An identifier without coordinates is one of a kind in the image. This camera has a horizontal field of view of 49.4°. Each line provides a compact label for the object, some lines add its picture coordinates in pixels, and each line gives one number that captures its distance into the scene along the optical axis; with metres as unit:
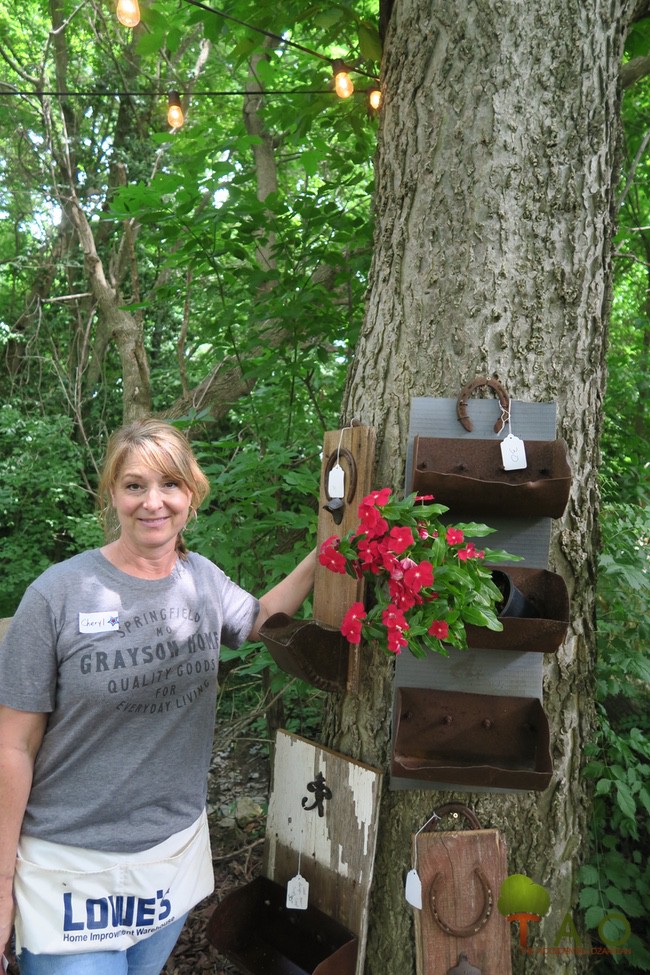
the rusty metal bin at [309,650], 1.55
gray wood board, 1.65
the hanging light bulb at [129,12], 2.60
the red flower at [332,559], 1.44
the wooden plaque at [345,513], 1.63
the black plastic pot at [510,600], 1.51
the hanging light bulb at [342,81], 2.35
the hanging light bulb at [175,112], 3.19
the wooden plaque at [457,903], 1.61
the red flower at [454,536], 1.32
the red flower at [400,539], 1.31
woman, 1.47
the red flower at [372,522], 1.34
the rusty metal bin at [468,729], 1.61
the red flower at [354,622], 1.39
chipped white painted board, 1.65
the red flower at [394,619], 1.31
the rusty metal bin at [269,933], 1.73
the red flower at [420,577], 1.28
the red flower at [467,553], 1.32
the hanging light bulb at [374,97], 2.29
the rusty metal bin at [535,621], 1.47
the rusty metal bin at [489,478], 1.49
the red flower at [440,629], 1.32
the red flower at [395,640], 1.32
